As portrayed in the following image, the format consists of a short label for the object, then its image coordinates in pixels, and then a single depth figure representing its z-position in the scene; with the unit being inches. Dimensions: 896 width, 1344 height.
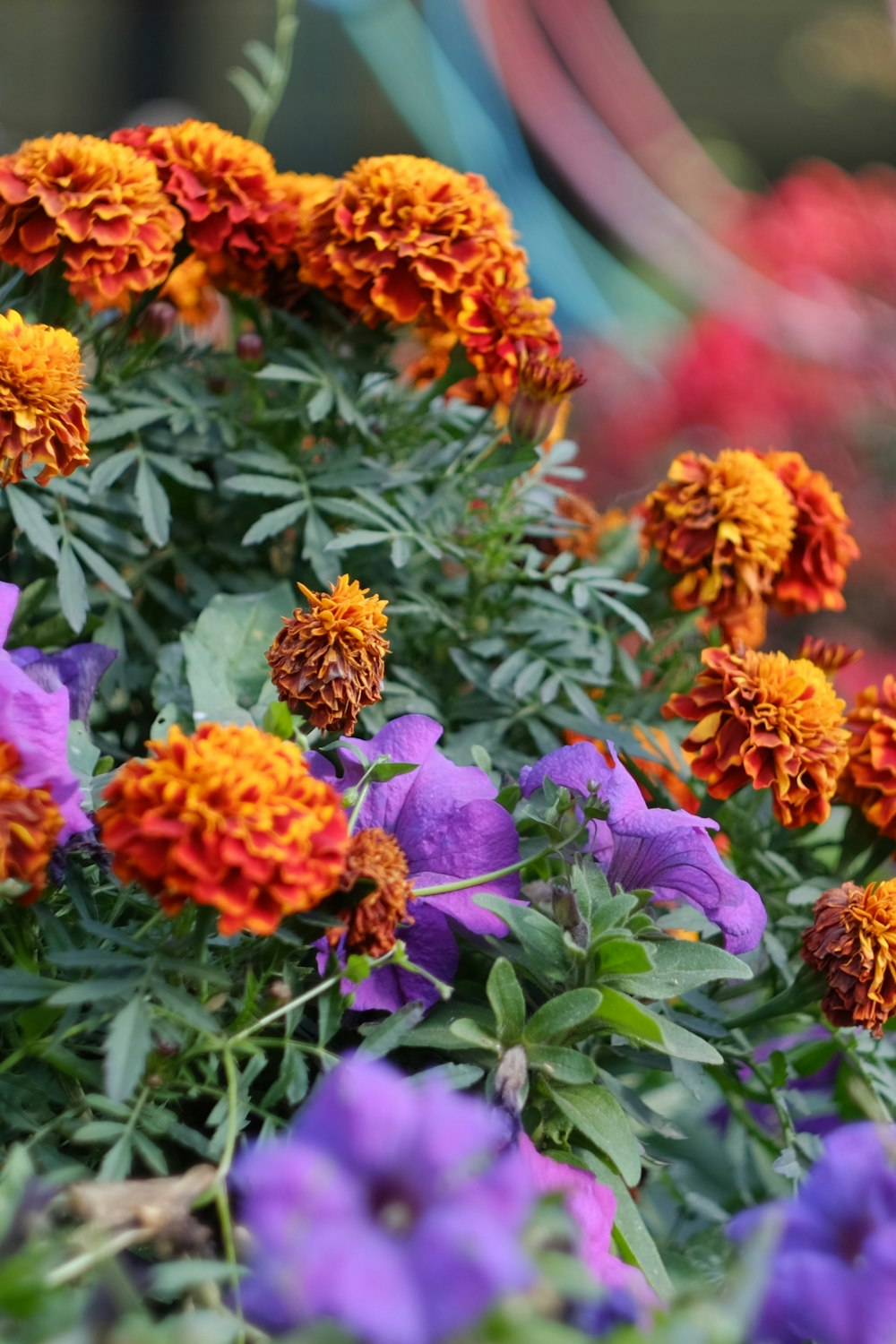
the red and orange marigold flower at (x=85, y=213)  53.1
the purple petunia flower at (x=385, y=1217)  39.9
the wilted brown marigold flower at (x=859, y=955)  51.2
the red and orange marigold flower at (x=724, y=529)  54.3
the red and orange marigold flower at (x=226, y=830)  48.3
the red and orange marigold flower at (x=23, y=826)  49.0
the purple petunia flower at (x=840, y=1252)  47.0
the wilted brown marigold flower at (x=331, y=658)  50.8
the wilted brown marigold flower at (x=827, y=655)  54.9
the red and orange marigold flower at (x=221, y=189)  54.2
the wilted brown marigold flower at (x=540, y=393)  54.1
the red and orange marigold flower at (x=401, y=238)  53.9
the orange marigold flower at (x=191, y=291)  56.7
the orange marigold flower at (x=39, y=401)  51.5
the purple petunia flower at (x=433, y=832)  51.2
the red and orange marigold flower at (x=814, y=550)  55.0
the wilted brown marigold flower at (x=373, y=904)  49.7
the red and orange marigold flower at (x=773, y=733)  52.3
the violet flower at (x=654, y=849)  51.2
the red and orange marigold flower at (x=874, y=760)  53.1
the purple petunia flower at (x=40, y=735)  49.4
